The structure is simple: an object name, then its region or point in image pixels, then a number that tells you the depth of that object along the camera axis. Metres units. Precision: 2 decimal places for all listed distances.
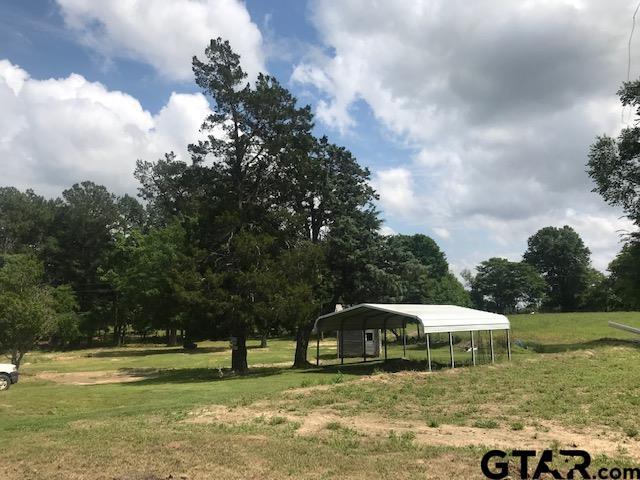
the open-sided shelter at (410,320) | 24.78
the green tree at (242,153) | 28.09
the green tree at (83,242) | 70.06
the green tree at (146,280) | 55.72
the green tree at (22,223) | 72.50
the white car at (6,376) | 23.32
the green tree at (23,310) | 30.50
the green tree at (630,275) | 36.95
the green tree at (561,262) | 102.50
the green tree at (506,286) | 104.31
